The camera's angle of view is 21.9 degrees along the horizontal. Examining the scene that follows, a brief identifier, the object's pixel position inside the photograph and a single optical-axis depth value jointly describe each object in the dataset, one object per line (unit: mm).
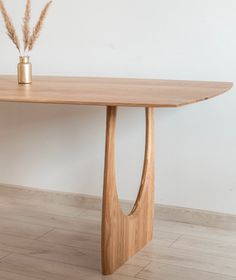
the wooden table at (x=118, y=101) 2092
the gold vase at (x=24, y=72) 2671
